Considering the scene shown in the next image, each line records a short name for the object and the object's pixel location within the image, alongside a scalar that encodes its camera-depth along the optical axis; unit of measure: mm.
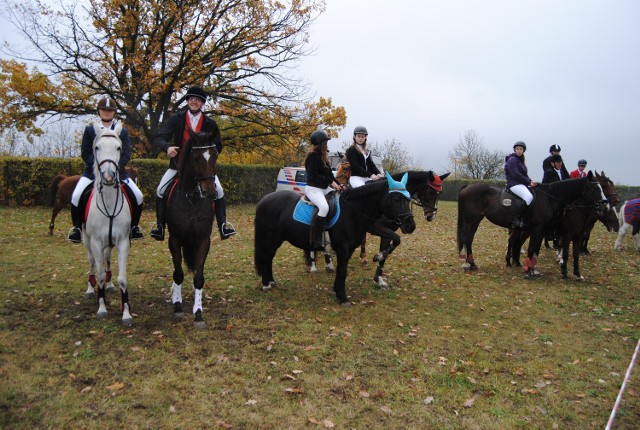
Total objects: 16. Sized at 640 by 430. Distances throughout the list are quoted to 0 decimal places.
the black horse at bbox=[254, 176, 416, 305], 7645
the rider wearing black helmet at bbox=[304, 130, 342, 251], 7535
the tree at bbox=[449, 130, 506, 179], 64625
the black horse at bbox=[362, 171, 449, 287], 9173
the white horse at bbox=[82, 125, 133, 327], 5762
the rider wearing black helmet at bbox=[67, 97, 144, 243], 6180
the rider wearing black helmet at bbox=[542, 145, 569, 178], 12094
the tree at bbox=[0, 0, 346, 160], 20750
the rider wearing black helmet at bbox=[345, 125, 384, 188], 9000
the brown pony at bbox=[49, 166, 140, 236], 13148
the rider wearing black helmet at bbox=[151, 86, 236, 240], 6465
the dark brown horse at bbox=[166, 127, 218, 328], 6016
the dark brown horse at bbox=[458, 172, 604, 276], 10297
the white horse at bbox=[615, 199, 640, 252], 14672
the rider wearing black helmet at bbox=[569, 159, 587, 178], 14528
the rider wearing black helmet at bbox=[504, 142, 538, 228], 10547
